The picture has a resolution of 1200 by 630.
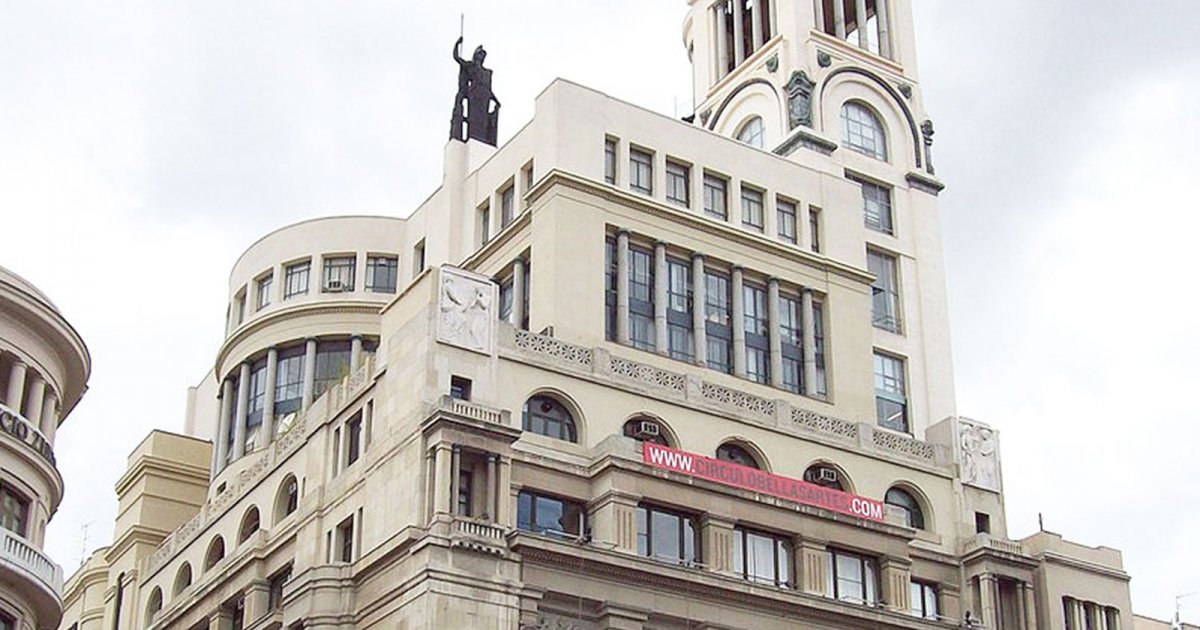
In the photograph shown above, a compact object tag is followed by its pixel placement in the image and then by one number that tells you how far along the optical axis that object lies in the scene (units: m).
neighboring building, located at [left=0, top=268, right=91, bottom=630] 59.06
